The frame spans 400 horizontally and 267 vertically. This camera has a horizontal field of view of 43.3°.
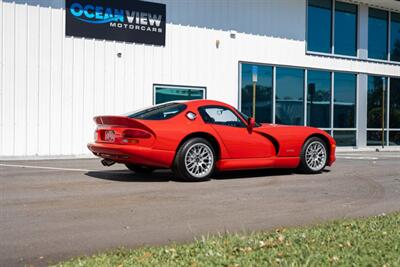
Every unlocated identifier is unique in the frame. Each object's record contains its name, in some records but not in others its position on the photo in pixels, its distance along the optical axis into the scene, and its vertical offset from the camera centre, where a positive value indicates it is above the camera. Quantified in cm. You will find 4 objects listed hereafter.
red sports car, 767 -19
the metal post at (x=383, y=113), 1998 +70
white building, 1322 +196
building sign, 1394 +313
